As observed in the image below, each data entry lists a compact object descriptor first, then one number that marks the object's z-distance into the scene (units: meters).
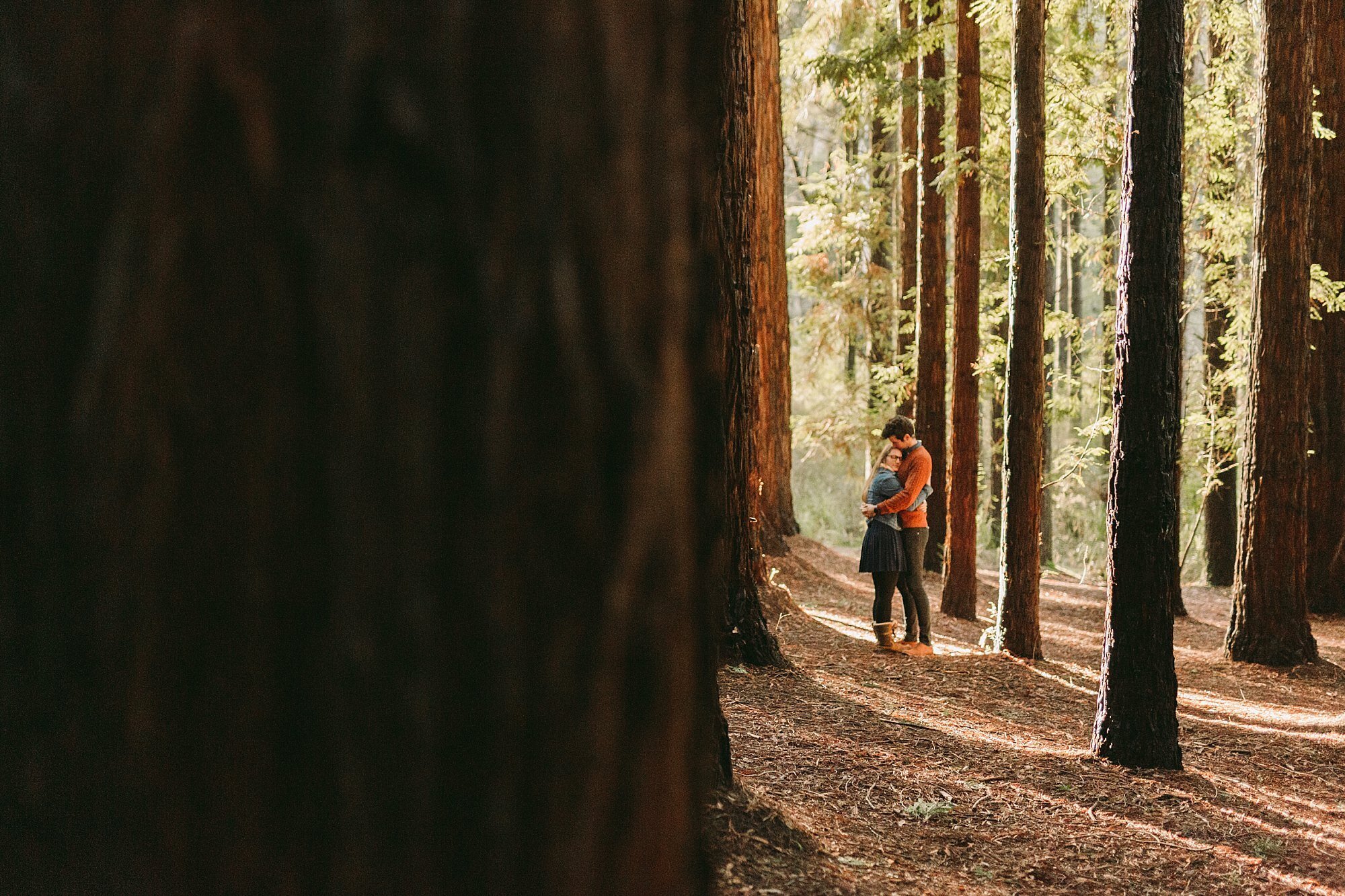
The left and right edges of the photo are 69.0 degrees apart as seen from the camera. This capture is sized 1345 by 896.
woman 9.65
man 9.55
